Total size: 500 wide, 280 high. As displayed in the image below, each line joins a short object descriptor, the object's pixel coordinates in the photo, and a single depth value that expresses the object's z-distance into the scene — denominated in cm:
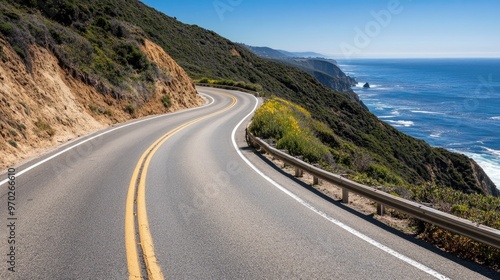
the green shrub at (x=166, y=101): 2692
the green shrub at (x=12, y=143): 1167
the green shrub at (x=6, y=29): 1589
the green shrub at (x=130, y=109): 2205
